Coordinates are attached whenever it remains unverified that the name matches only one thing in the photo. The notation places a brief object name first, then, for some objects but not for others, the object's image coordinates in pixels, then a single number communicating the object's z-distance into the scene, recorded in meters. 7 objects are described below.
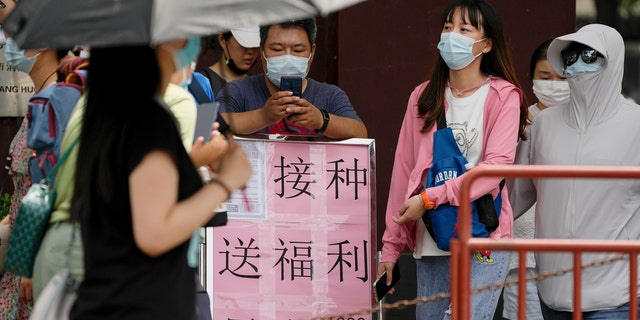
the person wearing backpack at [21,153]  10.00
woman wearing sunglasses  9.66
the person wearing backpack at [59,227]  7.39
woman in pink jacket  10.11
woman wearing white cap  12.52
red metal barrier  7.62
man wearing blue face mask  10.82
